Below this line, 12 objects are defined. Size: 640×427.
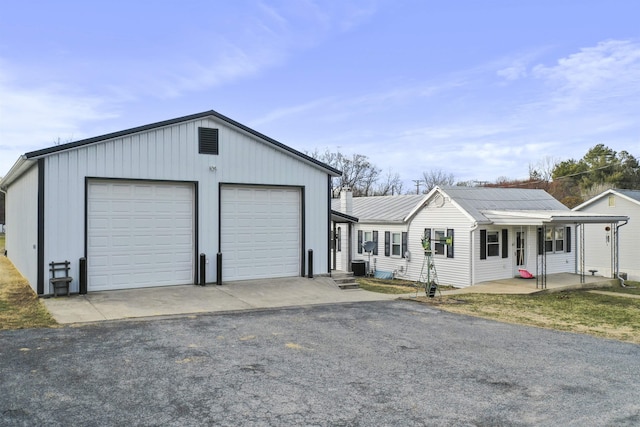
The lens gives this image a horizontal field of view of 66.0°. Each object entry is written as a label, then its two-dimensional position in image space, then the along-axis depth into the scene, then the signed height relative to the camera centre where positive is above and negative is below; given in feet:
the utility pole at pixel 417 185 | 184.85 +12.56
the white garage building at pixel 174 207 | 37.14 +1.09
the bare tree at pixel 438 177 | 215.31 +18.07
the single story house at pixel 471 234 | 62.54 -2.19
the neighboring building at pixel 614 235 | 81.87 -3.01
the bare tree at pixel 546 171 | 193.90 +18.63
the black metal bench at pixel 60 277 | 35.81 -4.19
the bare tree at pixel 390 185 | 198.90 +13.72
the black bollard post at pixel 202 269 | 42.24 -4.29
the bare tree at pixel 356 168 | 188.44 +19.62
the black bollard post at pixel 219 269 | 42.95 -4.33
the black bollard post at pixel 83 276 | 36.96 -4.20
